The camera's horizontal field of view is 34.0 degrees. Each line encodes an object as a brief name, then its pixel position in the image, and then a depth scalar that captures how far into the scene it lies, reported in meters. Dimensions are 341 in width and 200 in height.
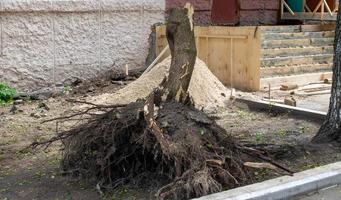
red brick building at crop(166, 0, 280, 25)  16.06
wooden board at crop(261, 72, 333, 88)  12.39
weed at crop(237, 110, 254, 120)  9.26
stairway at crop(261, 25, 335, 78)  13.04
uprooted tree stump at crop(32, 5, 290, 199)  5.17
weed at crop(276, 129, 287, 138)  7.78
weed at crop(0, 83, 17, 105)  10.99
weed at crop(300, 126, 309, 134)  8.04
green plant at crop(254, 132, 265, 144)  7.33
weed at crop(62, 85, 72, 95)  11.77
